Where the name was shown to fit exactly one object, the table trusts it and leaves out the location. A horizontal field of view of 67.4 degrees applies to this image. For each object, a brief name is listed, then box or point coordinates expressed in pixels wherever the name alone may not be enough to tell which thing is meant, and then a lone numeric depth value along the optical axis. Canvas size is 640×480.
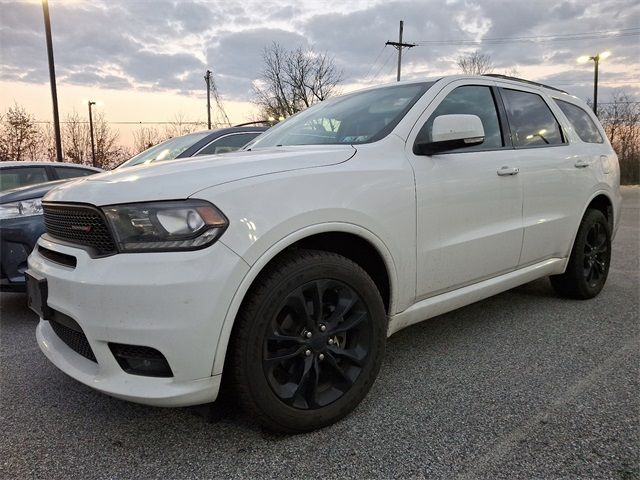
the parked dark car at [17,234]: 3.62
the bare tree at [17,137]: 21.23
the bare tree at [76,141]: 26.27
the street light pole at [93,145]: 25.93
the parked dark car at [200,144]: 4.96
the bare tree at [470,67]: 33.65
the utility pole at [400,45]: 31.91
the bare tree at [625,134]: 27.00
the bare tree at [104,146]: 27.47
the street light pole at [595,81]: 21.28
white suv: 1.77
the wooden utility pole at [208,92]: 34.61
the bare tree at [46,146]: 23.30
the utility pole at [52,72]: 13.09
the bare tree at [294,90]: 38.72
